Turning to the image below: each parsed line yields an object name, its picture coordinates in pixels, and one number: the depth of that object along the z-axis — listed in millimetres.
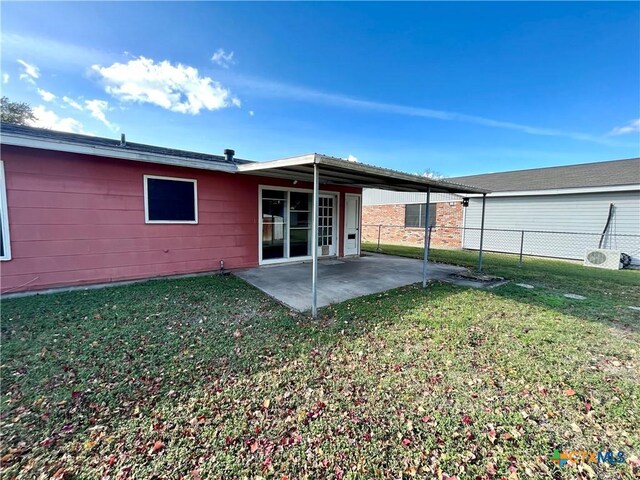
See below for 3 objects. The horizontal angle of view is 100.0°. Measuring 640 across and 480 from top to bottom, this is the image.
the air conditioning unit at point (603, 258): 8680
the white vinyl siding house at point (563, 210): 9453
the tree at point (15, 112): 19703
